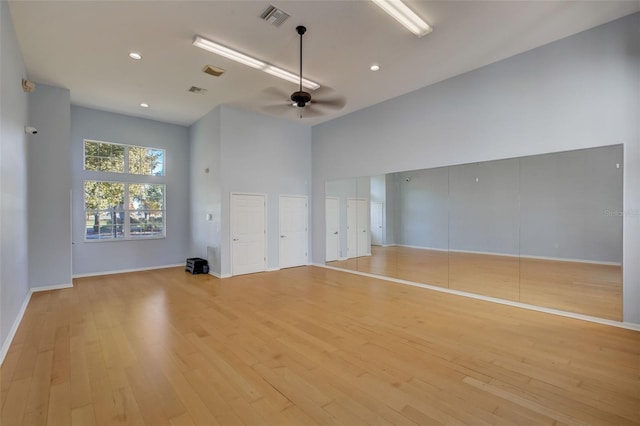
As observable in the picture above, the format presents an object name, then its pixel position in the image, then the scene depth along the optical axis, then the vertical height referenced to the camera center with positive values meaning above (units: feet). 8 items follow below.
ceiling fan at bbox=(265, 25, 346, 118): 11.69 +5.02
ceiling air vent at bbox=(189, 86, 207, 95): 18.98 +8.17
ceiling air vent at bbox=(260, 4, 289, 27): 11.49 +8.04
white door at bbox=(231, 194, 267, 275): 22.81 -1.82
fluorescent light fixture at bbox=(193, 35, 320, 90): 13.55 +7.89
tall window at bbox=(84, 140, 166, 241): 23.17 +1.37
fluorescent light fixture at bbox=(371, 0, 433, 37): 10.76 +7.82
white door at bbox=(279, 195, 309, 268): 25.75 -1.80
